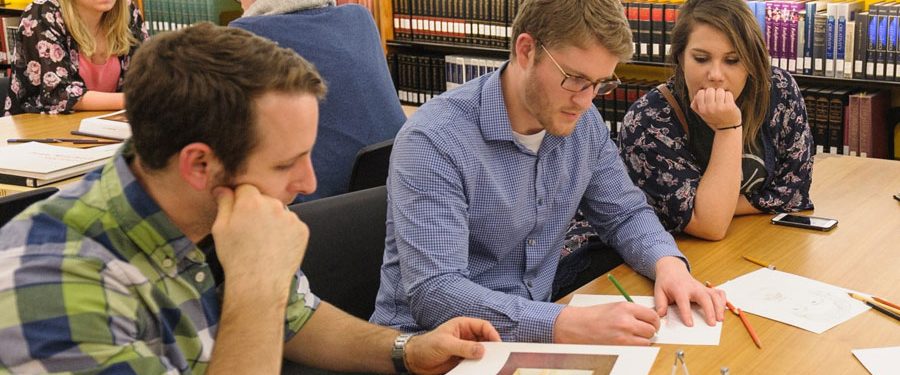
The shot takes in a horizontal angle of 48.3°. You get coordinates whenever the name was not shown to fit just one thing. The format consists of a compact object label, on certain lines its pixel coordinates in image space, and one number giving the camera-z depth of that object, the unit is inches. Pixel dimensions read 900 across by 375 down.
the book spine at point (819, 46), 146.3
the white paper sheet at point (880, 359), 59.5
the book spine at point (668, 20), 156.7
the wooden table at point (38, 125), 122.6
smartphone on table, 85.1
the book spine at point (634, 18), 160.7
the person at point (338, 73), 103.4
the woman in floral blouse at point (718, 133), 87.3
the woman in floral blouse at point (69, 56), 135.9
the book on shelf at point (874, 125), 148.0
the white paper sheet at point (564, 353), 56.7
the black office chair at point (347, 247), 72.9
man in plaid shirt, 42.9
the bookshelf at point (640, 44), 145.8
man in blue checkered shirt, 66.4
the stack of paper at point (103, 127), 116.3
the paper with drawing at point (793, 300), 66.9
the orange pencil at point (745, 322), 63.4
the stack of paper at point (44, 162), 101.3
